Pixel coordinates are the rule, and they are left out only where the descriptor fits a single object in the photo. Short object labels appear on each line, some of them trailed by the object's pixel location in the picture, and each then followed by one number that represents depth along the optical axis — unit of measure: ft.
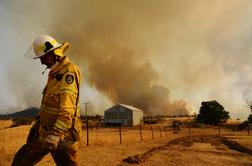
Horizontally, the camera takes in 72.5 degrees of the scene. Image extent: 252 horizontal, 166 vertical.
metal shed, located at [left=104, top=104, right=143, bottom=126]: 138.95
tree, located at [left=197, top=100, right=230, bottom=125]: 137.32
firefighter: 6.48
